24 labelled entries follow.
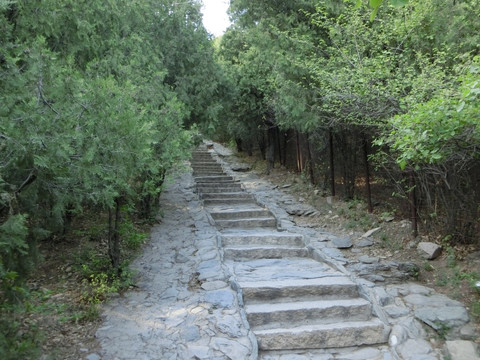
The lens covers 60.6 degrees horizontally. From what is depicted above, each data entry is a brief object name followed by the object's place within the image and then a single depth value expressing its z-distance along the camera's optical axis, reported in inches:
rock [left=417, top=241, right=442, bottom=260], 239.0
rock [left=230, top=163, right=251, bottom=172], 625.3
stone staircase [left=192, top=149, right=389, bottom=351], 181.0
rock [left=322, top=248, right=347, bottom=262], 255.6
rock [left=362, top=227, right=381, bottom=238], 290.3
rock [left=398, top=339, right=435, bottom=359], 165.2
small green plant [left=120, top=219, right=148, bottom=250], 253.2
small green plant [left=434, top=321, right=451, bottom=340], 172.6
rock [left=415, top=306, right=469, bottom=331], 176.1
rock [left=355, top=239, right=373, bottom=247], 278.3
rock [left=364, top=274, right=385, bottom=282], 222.2
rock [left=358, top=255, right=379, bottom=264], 246.2
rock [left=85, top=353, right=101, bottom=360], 153.5
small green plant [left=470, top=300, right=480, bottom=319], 179.9
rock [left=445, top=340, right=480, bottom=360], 157.9
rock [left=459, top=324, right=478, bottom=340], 169.0
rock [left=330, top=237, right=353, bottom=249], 279.0
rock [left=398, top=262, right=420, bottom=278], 225.7
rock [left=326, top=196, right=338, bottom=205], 381.0
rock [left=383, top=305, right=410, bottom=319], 189.3
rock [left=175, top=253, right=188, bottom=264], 252.8
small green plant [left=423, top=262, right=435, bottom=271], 230.2
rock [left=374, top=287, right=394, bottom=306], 198.7
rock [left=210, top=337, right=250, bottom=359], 162.2
